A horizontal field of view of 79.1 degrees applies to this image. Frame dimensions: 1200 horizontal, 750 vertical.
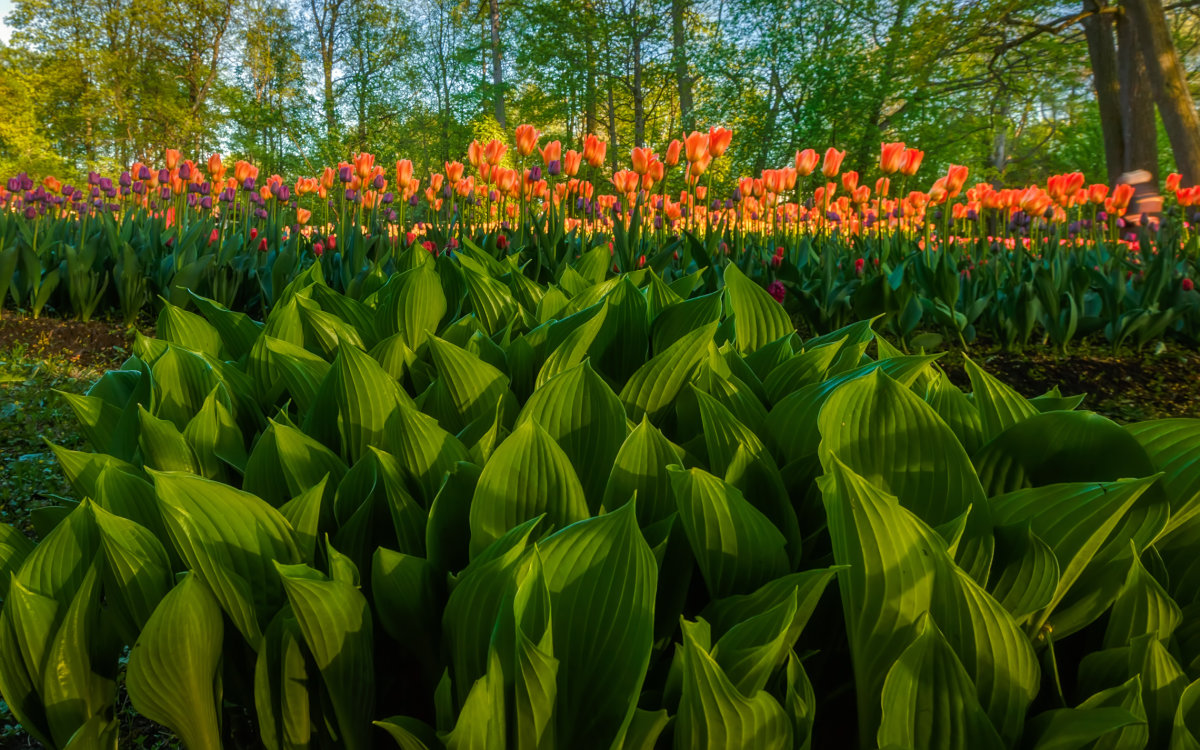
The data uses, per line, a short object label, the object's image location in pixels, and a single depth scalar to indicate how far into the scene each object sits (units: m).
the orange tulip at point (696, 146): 3.99
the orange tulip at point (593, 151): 4.23
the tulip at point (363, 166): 4.67
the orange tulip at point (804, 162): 4.75
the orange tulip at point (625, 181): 4.63
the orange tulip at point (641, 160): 4.07
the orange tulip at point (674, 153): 4.26
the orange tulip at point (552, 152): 4.18
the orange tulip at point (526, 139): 4.13
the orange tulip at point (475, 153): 4.19
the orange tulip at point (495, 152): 4.61
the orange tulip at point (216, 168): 5.76
